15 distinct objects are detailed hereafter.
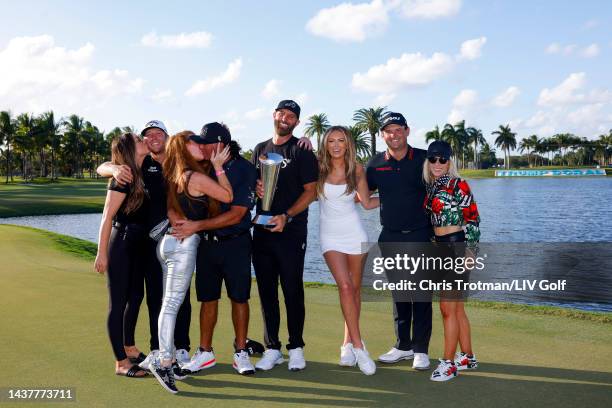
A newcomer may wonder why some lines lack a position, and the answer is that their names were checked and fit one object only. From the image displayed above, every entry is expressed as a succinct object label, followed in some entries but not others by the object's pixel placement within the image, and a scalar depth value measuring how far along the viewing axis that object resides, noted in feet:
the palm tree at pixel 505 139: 631.97
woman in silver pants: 16.76
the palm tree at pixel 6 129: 304.09
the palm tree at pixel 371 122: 398.83
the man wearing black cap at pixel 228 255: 17.45
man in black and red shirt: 19.33
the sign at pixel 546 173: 508.12
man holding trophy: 18.93
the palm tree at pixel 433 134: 578.90
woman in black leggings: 17.49
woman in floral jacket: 17.43
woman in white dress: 18.98
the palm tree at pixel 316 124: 416.46
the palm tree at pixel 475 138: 621.84
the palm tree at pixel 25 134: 313.94
